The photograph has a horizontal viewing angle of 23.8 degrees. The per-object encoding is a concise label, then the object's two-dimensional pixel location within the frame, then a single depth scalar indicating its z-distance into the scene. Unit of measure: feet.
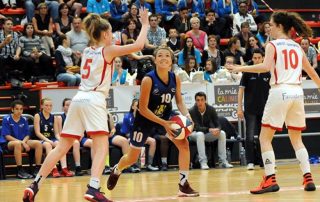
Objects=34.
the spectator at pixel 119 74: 54.44
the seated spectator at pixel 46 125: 48.52
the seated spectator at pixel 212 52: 60.54
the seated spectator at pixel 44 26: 58.80
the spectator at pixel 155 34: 61.36
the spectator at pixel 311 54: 60.59
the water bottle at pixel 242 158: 52.85
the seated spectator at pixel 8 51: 53.83
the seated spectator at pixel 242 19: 67.36
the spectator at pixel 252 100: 46.93
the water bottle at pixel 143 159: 50.65
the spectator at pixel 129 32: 60.23
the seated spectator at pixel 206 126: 50.75
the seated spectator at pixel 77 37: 58.70
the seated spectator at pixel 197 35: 62.85
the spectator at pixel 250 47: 61.57
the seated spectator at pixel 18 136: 47.50
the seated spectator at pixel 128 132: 50.05
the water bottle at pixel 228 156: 53.21
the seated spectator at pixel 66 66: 53.57
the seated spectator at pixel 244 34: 63.93
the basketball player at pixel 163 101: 29.58
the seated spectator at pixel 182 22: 65.21
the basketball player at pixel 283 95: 29.30
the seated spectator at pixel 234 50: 61.11
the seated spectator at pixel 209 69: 56.18
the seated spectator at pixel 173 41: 61.57
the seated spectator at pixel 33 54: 55.21
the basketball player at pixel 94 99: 26.37
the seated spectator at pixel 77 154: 47.65
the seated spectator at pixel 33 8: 61.16
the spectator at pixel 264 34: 64.95
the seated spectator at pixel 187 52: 59.26
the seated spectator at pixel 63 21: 60.64
